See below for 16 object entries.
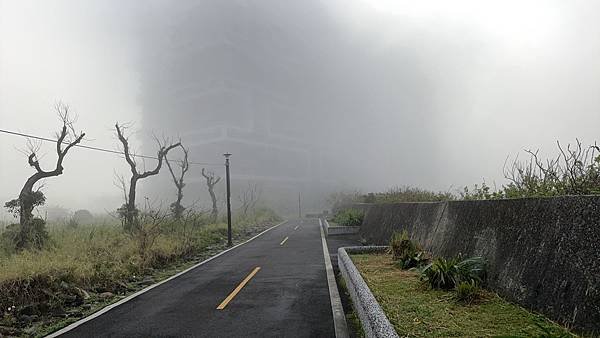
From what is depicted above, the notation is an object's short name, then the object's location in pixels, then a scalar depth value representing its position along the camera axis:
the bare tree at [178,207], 24.41
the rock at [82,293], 9.04
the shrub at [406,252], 8.45
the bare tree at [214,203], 32.99
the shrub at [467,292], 5.36
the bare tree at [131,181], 20.06
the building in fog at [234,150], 77.06
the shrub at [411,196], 15.72
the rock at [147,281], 10.81
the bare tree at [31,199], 13.88
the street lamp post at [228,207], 20.09
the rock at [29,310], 7.76
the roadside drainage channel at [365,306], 3.97
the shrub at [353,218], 23.55
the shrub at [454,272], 5.81
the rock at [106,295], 9.24
